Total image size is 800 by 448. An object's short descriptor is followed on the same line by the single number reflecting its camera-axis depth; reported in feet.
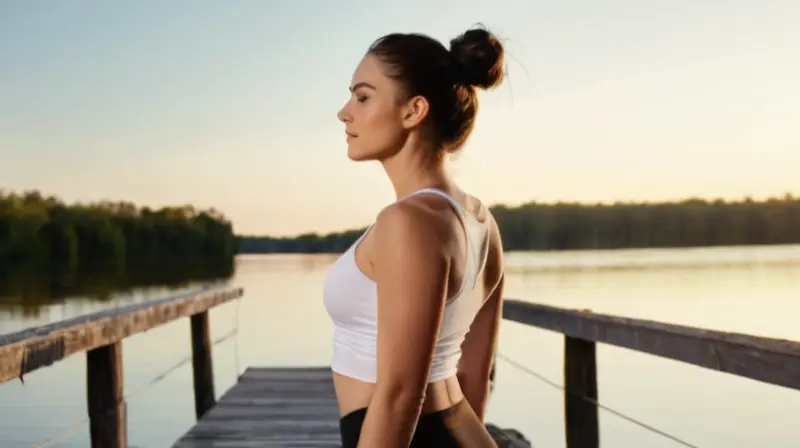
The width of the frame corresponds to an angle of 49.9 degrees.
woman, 4.12
